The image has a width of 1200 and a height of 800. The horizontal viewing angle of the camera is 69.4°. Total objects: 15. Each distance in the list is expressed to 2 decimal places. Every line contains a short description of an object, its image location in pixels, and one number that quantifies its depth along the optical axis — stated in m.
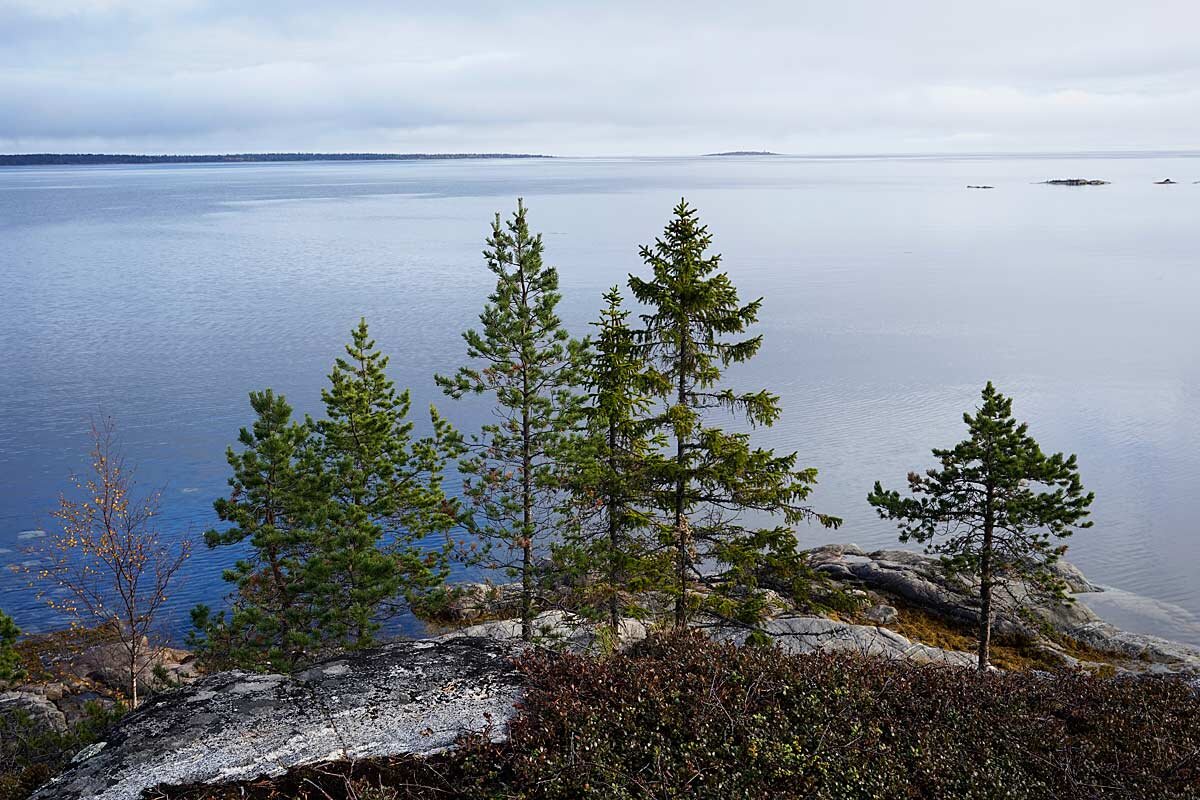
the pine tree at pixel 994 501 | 19.09
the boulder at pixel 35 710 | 19.61
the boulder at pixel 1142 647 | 24.39
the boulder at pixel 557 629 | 20.47
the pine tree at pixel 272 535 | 20.58
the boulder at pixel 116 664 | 25.48
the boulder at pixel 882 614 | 28.66
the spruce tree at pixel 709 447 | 17.05
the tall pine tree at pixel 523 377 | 22.06
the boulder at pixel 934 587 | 28.11
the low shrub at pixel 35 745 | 10.30
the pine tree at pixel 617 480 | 17.34
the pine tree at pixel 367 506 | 21.14
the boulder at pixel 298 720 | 8.46
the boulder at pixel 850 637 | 22.49
